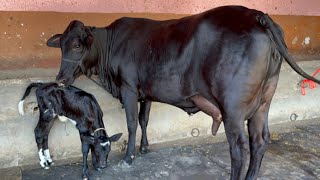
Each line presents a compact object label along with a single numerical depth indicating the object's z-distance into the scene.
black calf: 3.00
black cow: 2.40
